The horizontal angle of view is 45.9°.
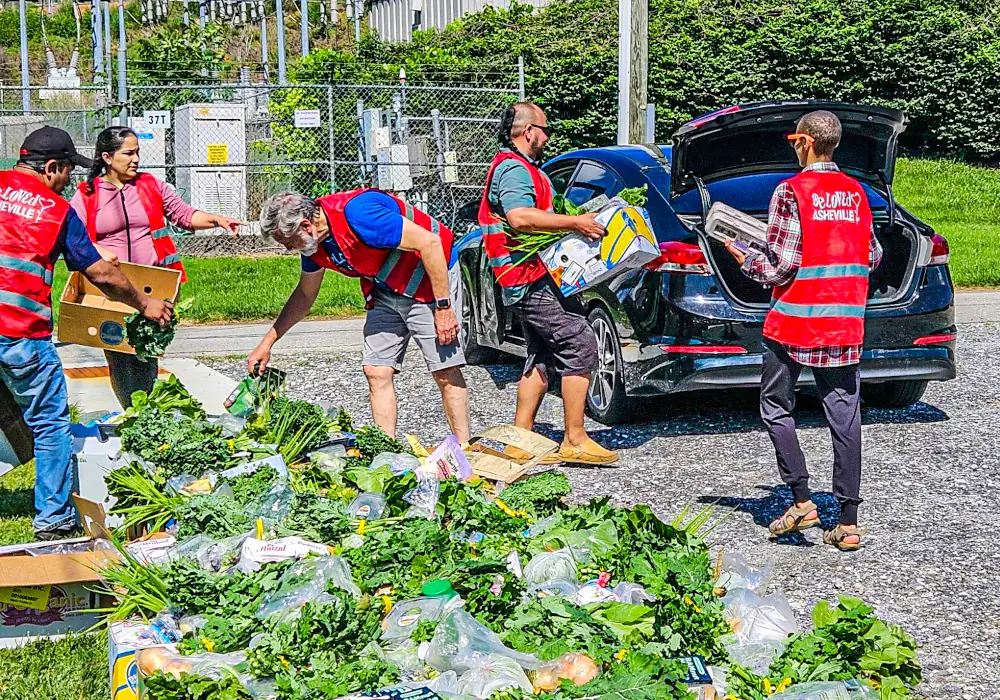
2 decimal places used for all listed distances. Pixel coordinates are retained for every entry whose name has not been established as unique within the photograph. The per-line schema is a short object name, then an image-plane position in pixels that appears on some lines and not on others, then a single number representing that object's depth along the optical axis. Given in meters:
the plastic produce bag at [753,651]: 3.36
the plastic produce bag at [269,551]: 3.68
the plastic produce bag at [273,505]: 4.12
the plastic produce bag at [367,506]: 4.14
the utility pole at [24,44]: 29.98
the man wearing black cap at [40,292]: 5.25
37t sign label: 17.77
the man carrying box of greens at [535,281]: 6.21
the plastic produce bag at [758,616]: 3.54
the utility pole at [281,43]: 25.28
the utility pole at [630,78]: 12.59
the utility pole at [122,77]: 16.98
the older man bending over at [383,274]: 5.66
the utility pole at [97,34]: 29.51
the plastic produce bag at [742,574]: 3.93
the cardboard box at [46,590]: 4.10
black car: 6.63
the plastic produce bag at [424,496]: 4.21
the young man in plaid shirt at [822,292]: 5.20
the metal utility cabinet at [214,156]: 17.72
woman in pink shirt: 6.92
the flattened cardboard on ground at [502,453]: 5.16
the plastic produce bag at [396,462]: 4.68
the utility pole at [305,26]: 27.86
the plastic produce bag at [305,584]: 3.34
